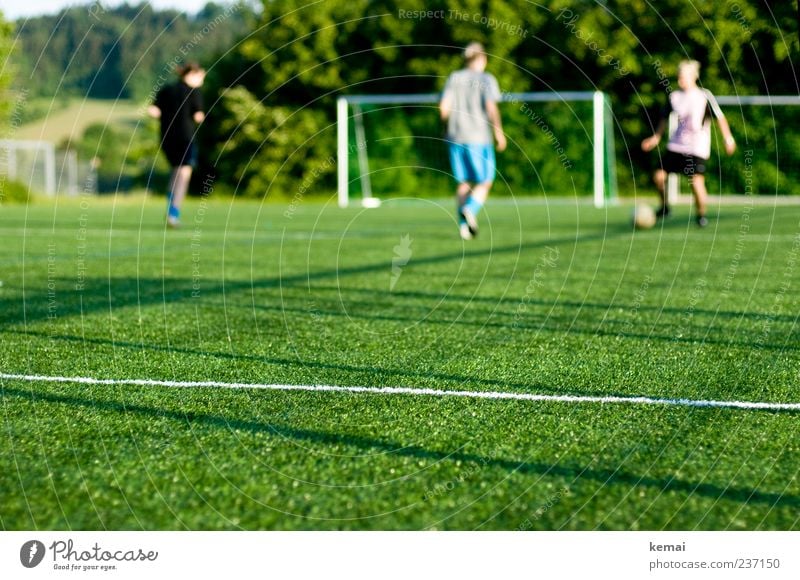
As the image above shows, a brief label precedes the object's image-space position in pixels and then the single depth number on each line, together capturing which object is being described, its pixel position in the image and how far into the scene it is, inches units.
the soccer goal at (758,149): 955.3
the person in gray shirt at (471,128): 450.9
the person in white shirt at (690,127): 526.0
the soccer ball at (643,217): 565.6
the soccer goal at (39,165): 1656.0
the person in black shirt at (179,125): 527.6
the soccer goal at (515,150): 1048.2
